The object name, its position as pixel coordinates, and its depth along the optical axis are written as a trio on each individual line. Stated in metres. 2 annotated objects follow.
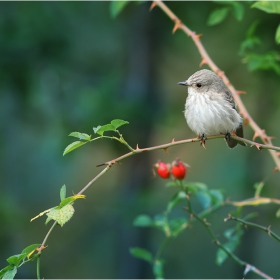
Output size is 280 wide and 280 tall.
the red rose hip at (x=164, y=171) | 6.54
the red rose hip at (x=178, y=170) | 6.39
